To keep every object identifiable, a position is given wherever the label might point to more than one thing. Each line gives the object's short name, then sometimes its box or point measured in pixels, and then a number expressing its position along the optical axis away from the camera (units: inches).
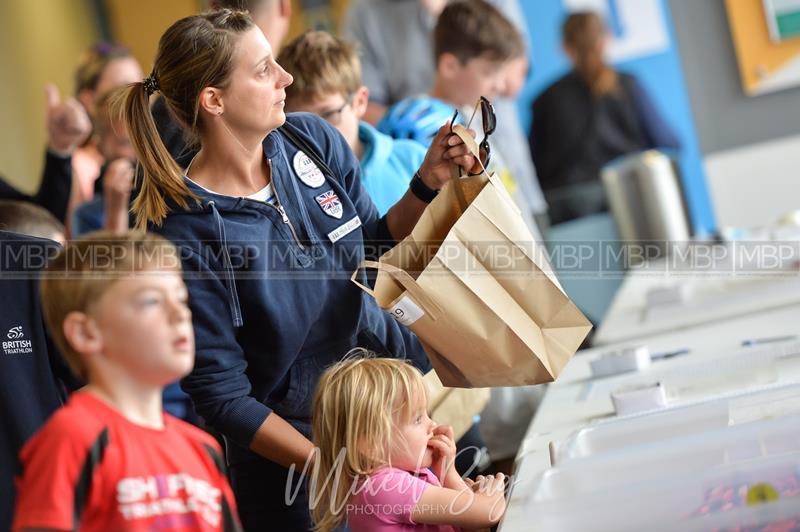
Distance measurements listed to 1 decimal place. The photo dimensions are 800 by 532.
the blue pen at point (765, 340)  337.9
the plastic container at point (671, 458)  297.6
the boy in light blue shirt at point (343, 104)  346.6
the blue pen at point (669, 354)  346.0
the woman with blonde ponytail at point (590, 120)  644.7
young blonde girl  308.6
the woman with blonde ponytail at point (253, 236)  314.9
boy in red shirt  287.1
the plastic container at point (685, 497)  294.4
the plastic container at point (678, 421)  308.0
